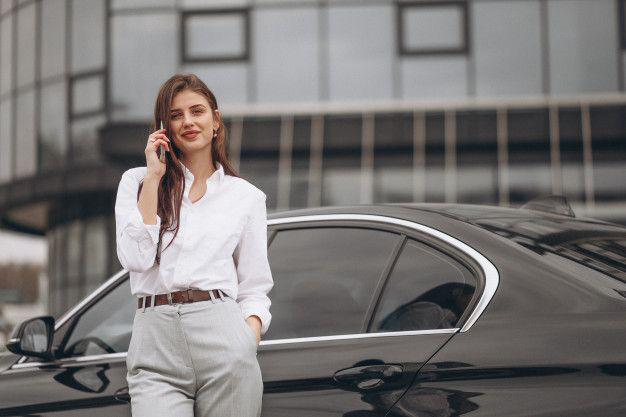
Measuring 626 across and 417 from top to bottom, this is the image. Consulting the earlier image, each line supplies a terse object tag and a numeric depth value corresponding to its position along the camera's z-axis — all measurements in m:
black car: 2.59
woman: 2.77
